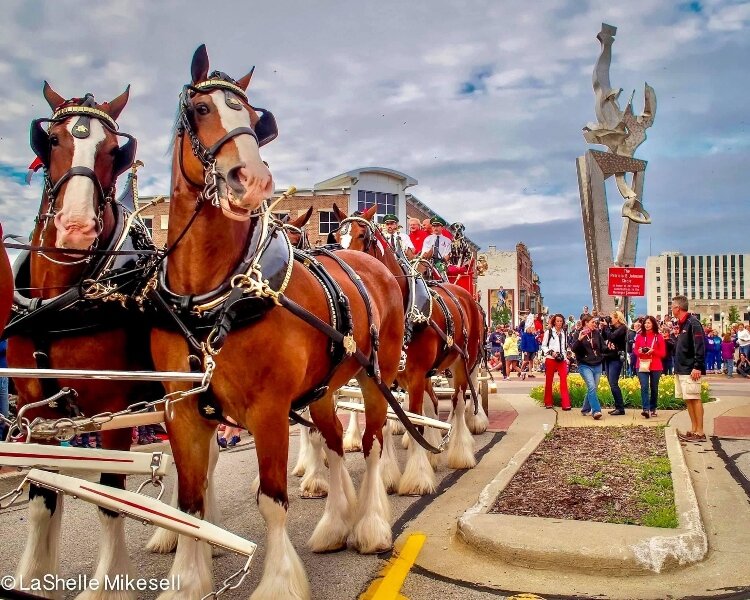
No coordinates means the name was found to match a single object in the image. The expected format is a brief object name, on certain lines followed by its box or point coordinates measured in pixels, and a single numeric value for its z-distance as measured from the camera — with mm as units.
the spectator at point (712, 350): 26191
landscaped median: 4418
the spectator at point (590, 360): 12133
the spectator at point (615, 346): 12797
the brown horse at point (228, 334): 3555
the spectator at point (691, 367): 9555
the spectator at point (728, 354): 25334
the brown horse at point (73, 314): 3842
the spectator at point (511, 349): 25375
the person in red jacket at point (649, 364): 11984
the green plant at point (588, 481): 6611
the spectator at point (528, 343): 24188
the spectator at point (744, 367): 24853
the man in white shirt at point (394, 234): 8441
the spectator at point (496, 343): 29078
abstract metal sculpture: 18047
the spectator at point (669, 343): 18500
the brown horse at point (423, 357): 7020
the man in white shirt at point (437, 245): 11028
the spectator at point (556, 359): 13305
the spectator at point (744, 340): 24734
